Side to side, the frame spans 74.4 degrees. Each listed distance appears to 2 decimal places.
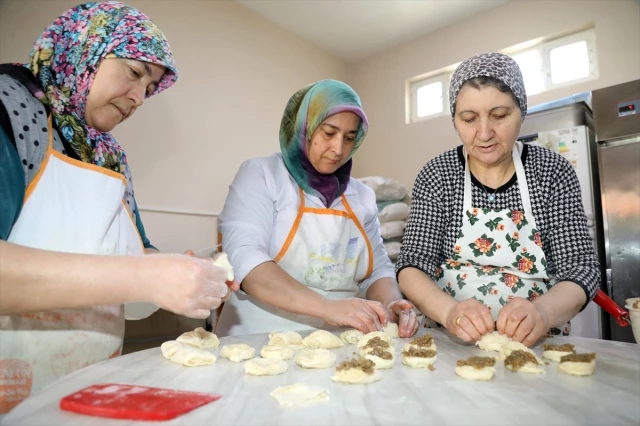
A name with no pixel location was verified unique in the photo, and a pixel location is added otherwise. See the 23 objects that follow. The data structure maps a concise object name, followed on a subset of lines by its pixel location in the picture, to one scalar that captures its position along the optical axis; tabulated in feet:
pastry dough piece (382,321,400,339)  4.13
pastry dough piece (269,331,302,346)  3.63
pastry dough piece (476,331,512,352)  3.42
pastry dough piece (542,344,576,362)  3.09
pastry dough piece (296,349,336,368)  2.92
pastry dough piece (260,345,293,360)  3.13
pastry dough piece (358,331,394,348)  3.48
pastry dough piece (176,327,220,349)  3.44
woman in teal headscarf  4.44
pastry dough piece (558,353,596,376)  2.72
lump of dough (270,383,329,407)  2.14
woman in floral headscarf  2.45
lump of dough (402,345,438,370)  2.93
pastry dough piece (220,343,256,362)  3.09
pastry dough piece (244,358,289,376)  2.71
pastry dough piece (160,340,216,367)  2.95
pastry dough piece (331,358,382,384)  2.53
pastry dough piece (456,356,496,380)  2.64
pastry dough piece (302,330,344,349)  3.67
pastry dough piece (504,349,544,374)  2.80
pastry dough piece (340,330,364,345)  3.88
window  11.13
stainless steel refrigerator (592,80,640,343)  8.54
